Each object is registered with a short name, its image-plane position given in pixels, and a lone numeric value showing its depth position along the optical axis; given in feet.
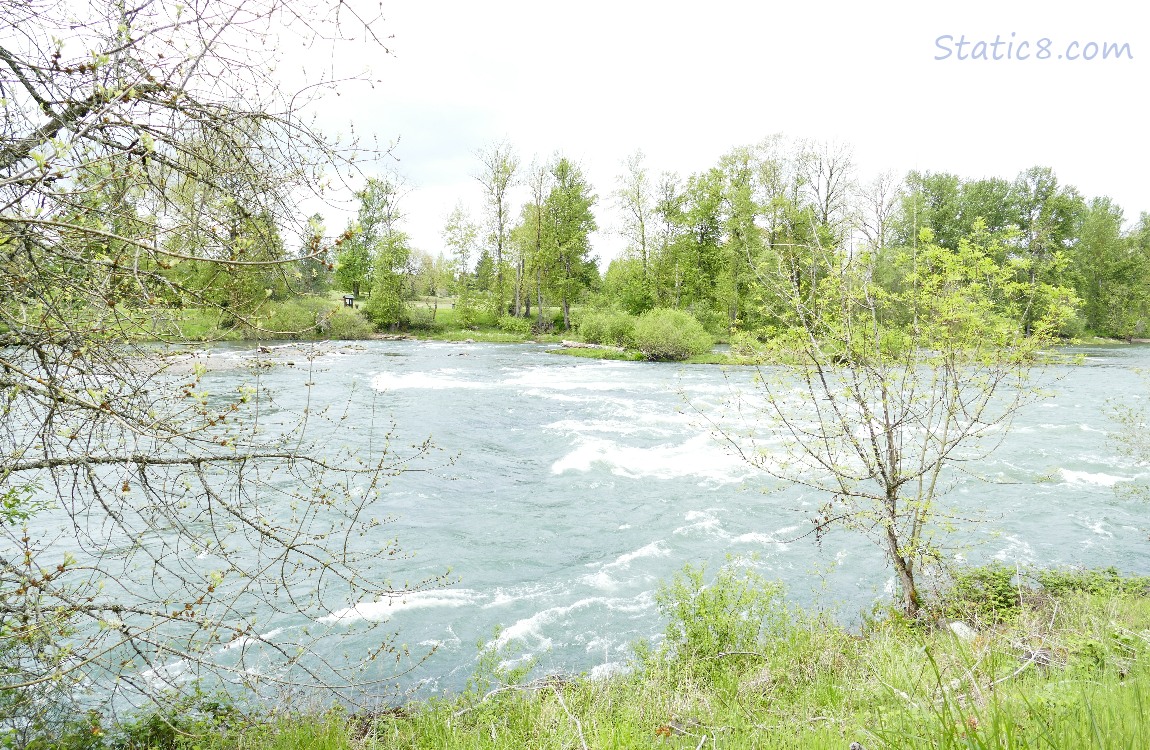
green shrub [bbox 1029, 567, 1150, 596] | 25.84
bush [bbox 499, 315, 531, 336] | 164.14
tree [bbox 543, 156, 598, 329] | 173.47
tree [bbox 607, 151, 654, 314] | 153.07
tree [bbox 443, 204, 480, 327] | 176.24
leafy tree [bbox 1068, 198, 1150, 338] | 154.92
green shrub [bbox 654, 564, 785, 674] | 21.02
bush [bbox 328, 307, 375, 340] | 138.72
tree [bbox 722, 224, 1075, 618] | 23.47
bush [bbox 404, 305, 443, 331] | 166.09
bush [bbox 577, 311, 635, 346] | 130.41
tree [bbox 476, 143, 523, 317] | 165.99
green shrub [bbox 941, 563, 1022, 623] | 23.13
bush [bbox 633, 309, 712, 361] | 116.37
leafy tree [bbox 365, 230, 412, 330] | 158.53
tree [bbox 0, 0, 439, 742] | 9.87
